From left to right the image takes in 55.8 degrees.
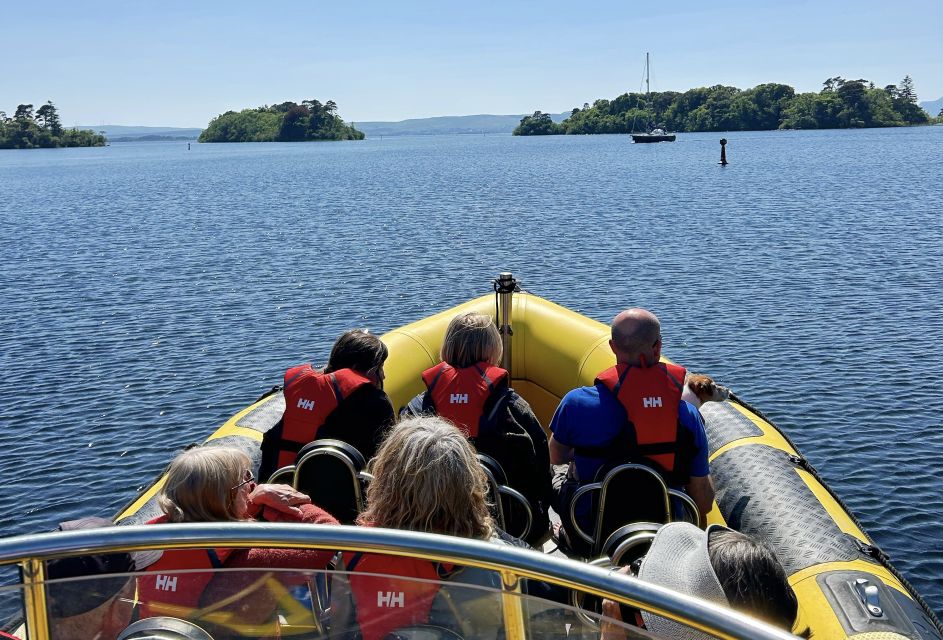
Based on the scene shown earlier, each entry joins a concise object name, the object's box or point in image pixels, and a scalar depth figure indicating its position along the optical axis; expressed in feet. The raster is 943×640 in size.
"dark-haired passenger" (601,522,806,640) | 6.95
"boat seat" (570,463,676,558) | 12.11
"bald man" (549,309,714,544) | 12.72
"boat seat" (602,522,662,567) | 10.00
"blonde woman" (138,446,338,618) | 7.98
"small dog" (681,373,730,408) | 17.03
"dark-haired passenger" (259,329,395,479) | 13.52
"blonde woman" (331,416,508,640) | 7.82
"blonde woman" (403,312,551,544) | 13.28
